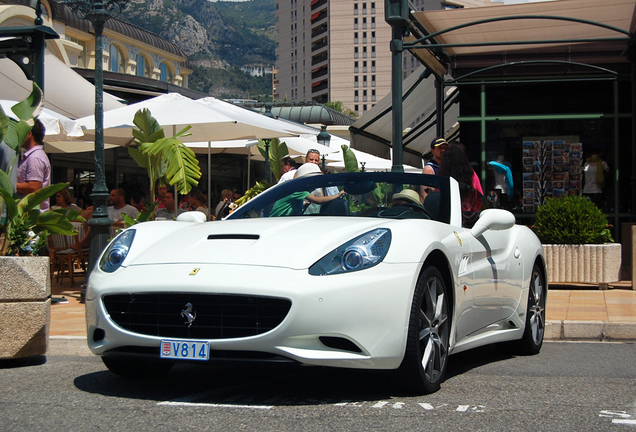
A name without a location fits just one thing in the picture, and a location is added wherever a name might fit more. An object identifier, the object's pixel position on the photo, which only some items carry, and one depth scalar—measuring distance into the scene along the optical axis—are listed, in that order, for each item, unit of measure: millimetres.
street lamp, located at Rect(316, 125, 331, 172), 18986
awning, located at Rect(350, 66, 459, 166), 17344
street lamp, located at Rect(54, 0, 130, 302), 9164
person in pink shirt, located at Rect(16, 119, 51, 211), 8094
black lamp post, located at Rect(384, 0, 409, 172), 10016
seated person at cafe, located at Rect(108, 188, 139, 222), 11945
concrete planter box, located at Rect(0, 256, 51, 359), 5664
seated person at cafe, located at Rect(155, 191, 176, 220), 11899
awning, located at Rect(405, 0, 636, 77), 12039
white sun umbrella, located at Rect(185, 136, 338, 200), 16717
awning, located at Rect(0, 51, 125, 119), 14250
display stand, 15477
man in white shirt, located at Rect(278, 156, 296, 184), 10963
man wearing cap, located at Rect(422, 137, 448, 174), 9141
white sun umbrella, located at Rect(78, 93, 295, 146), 11070
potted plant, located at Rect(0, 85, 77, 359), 5684
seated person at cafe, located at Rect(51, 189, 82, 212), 13273
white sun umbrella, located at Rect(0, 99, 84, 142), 9984
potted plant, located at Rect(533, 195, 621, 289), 10516
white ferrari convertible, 4199
